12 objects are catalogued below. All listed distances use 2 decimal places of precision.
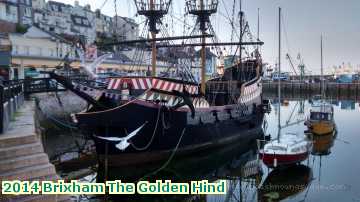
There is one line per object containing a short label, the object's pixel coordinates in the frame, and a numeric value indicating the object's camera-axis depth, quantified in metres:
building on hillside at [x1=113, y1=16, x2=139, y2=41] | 77.62
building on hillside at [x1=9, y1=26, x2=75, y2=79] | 36.16
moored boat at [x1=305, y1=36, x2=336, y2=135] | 28.78
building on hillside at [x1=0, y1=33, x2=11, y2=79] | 22.31
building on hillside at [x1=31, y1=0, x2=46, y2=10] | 69.00
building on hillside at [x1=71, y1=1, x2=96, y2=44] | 75.19
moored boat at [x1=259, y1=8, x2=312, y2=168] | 17.97
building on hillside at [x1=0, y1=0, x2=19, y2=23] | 55.90
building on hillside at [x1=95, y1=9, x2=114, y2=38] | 81.19
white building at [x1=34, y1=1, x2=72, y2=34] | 67.12
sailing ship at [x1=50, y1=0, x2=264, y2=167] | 17.86
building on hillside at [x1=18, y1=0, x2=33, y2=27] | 61.03
